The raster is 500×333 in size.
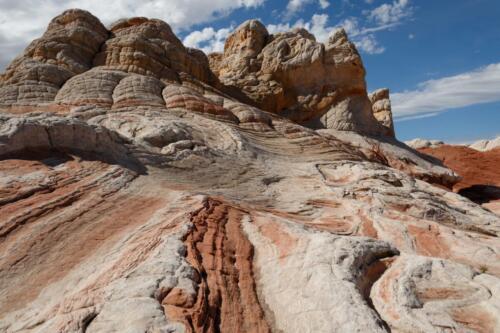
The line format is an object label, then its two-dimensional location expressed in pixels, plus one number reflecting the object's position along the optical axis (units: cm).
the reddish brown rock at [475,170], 2377
